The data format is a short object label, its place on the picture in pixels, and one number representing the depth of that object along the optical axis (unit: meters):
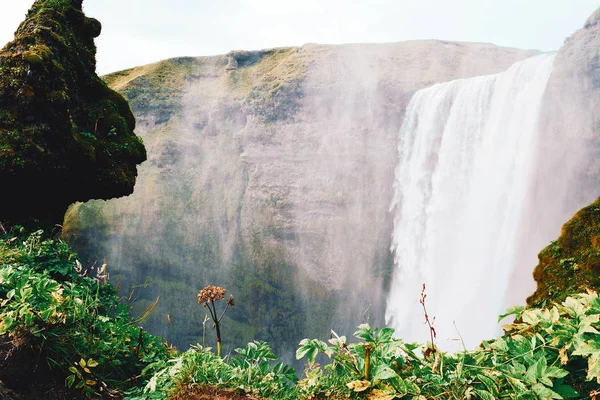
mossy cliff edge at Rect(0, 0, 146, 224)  5.59
